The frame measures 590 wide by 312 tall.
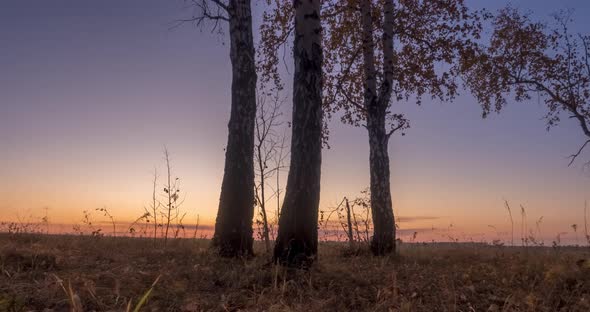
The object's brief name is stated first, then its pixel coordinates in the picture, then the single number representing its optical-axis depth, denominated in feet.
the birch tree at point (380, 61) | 42.50
